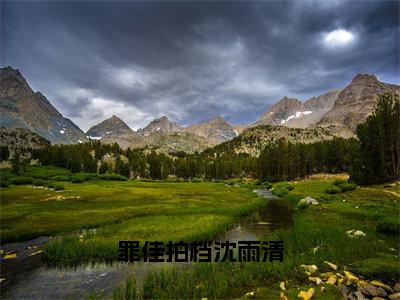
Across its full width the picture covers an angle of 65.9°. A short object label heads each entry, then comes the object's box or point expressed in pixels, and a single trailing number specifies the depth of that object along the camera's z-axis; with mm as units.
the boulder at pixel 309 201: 53719
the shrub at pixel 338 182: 85625
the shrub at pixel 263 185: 121562
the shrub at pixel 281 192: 82325
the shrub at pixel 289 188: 92525
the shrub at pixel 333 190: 70881
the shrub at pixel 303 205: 52594
